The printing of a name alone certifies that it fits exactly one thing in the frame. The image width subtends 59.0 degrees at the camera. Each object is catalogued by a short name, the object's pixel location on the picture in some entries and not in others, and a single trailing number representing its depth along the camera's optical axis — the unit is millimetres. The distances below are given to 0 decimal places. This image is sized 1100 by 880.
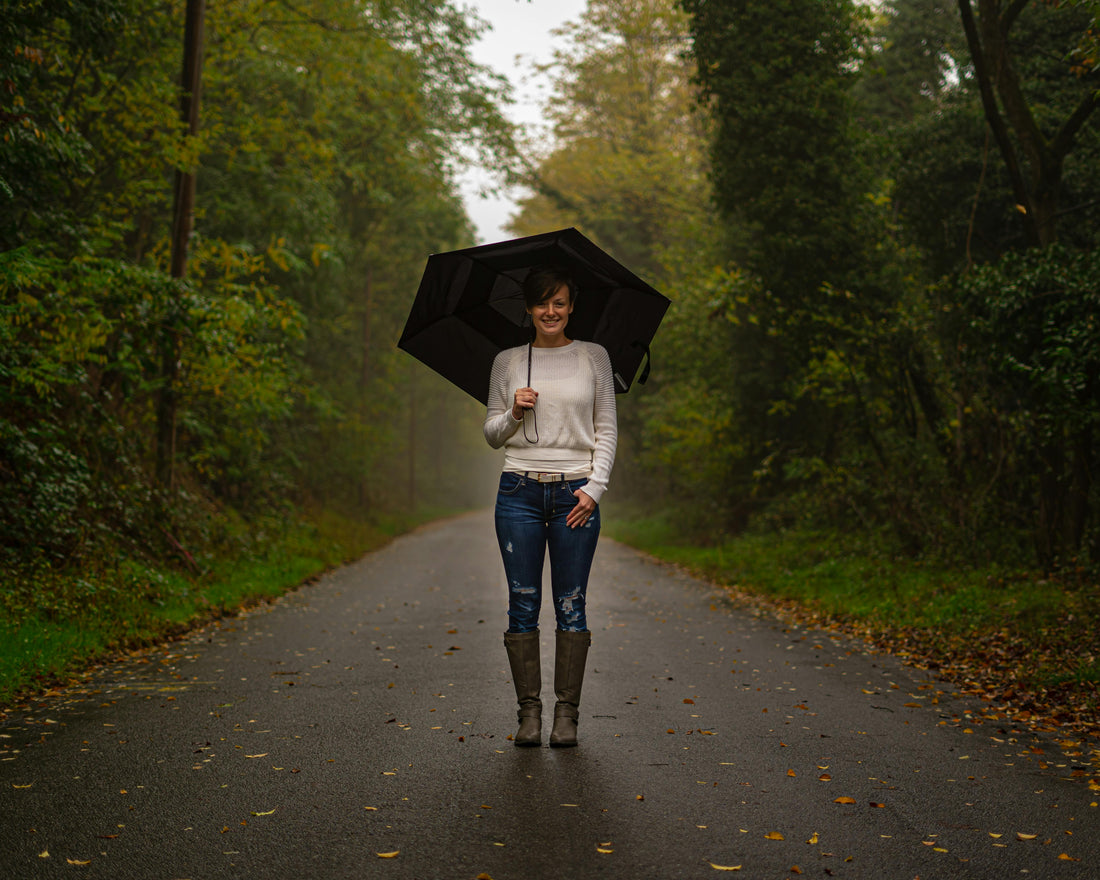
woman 4824
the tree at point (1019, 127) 10430
